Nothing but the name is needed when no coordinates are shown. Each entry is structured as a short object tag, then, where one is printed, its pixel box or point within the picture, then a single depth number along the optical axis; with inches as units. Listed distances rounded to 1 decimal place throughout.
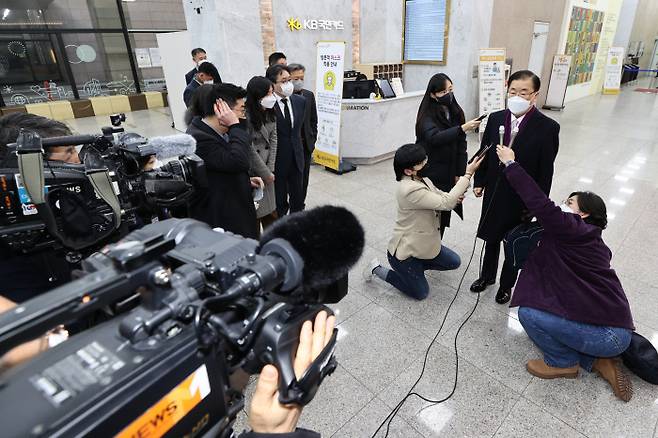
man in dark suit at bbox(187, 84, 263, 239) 85.4
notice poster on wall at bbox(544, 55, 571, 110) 357.4
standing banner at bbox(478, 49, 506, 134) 255.9
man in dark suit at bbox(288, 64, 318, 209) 141.9
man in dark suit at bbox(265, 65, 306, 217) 128.8
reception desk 210.1
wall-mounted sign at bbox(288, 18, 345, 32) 238.5
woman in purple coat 71.4
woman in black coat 112.1
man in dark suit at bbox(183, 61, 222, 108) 184.4
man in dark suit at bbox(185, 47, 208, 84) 213.6
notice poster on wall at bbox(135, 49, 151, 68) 449.9
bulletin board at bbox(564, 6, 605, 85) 385.1
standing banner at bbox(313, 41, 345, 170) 185.6
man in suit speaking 87.0
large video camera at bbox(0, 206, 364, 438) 18.3
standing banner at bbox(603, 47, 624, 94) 455.2
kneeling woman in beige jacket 90.3
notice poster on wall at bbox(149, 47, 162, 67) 459.2
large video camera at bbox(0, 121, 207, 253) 50.9
